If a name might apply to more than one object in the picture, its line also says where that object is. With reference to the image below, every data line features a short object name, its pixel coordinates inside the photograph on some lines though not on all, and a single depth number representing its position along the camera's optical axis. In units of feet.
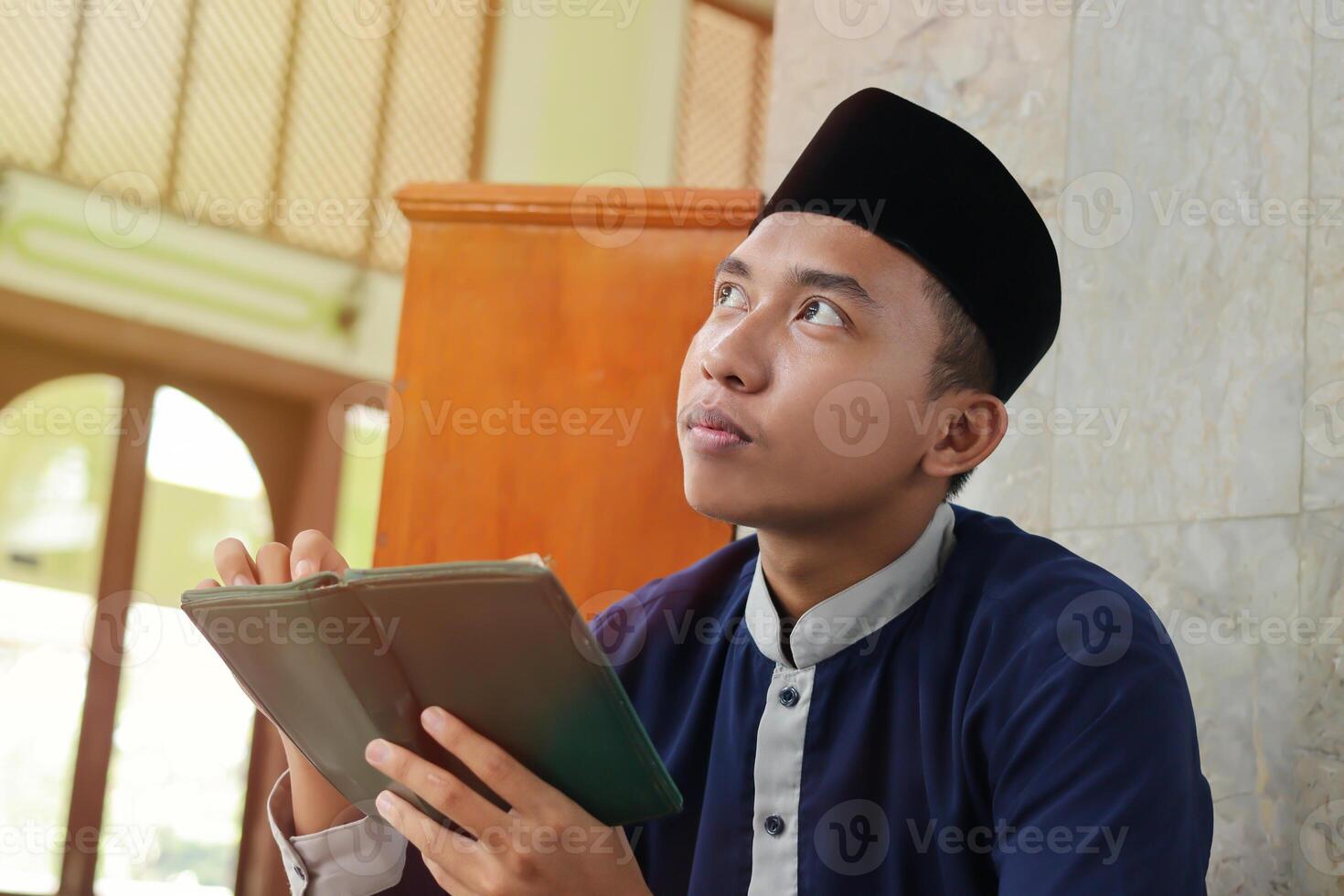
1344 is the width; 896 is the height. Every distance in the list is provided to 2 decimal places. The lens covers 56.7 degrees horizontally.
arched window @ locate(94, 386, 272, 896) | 17.78
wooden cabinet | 7.91
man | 3.78
